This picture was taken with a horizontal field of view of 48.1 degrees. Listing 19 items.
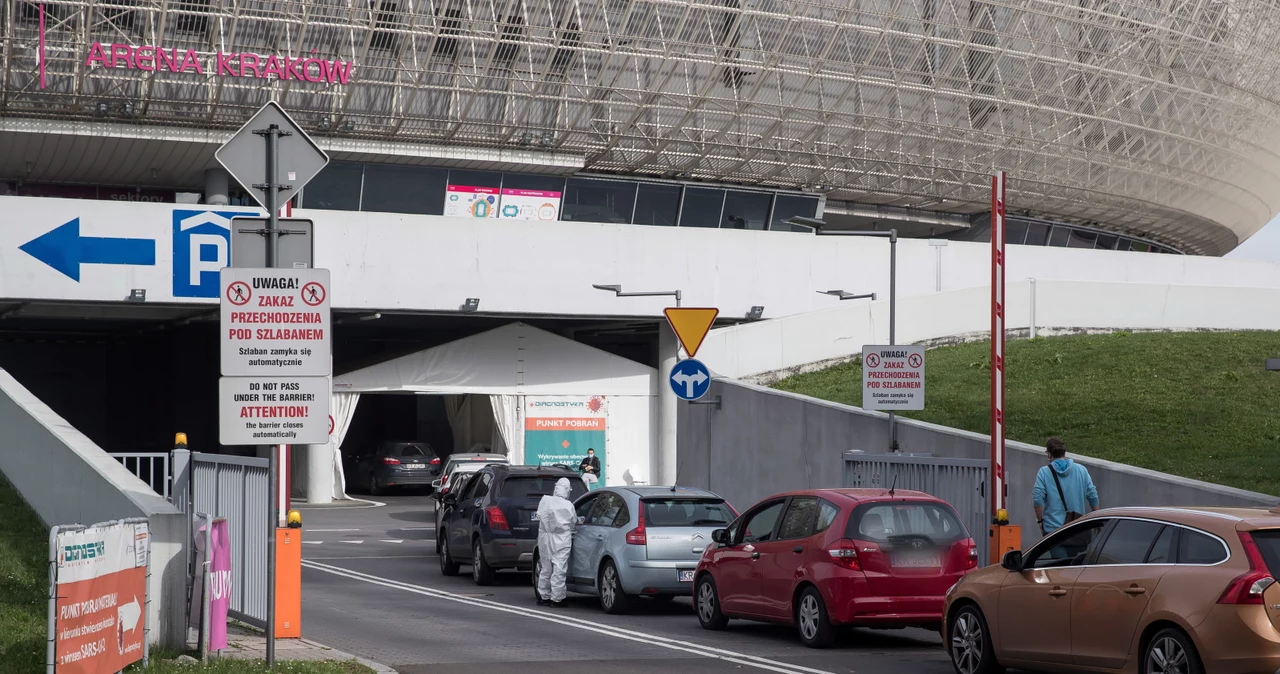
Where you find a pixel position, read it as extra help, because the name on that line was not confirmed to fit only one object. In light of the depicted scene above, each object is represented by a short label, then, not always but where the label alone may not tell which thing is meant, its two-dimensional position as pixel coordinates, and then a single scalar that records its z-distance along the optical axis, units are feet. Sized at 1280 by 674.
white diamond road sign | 32.30
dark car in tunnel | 132.87
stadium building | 112.88
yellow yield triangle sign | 65.57
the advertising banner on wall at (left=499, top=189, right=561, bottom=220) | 145.69
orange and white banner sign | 26.05
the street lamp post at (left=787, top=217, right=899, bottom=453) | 67.22
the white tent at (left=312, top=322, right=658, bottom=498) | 115.34
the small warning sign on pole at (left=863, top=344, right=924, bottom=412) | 61.72
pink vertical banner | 34.24
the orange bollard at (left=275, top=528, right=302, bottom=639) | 38.65
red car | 40.50
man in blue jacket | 45.37
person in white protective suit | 54.60
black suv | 62.13
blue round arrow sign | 66.59
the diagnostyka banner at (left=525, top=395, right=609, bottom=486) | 116.98
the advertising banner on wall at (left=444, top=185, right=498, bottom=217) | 142.51
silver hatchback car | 51.19
